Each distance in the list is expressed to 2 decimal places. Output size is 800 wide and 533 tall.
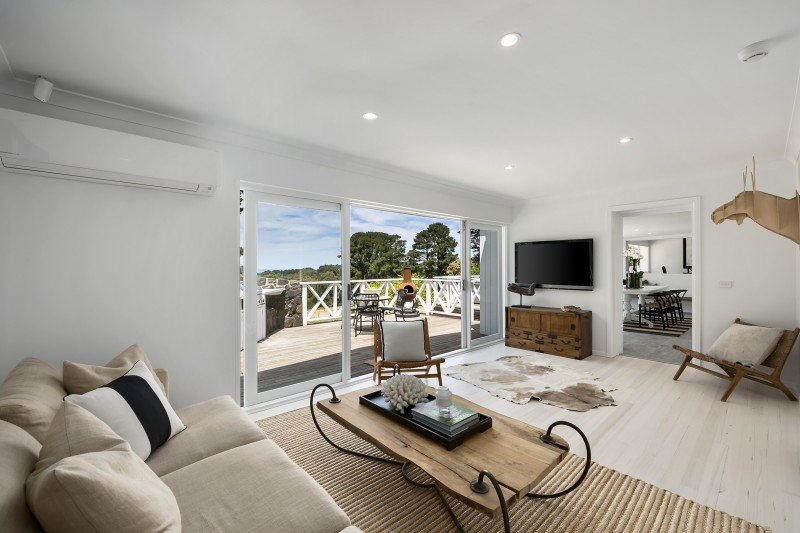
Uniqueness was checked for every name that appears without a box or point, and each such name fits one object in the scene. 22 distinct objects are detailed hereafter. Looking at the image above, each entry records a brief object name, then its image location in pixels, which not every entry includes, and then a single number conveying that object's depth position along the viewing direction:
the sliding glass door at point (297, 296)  3.40
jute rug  1.88
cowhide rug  3.55
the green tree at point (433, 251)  9.38
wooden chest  5.09
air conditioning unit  2.08
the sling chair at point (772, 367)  3.38
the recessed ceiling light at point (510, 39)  1.81
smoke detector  1.86
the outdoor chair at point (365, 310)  5.54
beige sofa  1.03
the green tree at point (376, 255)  8.43
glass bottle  2.10
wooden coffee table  1.54
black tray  1.91
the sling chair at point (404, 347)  3.68
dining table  7.70
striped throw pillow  1.61
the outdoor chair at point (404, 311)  6.25
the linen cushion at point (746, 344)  3.50
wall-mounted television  5.38
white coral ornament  2.27
